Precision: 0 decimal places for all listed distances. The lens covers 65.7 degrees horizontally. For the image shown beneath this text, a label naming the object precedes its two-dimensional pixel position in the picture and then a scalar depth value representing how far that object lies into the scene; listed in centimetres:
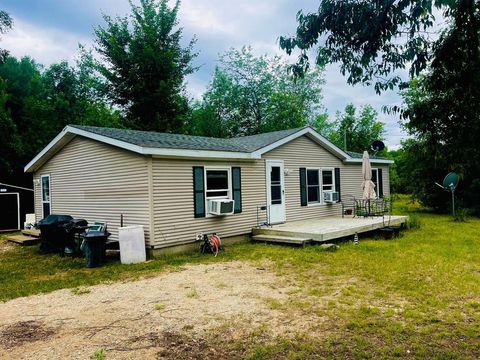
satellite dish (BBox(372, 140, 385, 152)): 1416
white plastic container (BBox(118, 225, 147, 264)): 830
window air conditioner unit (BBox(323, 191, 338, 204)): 1357
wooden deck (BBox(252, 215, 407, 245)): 973
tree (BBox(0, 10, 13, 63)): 1347
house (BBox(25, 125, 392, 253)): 898
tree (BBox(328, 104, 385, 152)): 3278
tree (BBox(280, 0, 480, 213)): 383
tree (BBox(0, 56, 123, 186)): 1908
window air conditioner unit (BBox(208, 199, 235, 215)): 973
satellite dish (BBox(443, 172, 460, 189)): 1598
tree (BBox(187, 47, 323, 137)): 2939
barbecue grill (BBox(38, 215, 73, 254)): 977
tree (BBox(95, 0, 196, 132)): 2295
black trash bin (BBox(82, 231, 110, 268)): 813
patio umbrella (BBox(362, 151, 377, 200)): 1195
